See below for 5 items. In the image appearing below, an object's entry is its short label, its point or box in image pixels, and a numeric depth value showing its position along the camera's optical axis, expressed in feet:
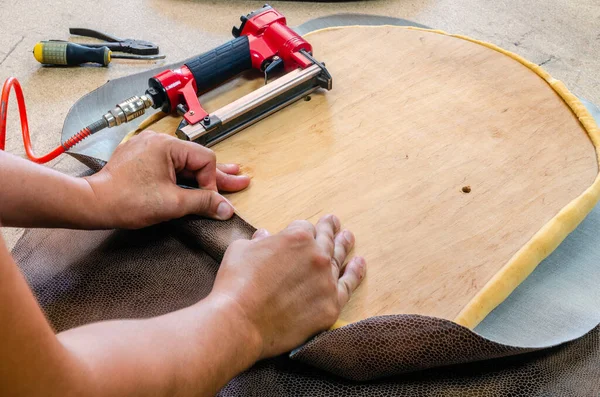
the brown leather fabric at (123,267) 2.52
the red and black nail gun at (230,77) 3.06
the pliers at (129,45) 4.72
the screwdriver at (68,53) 4.53
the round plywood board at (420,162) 2.48
